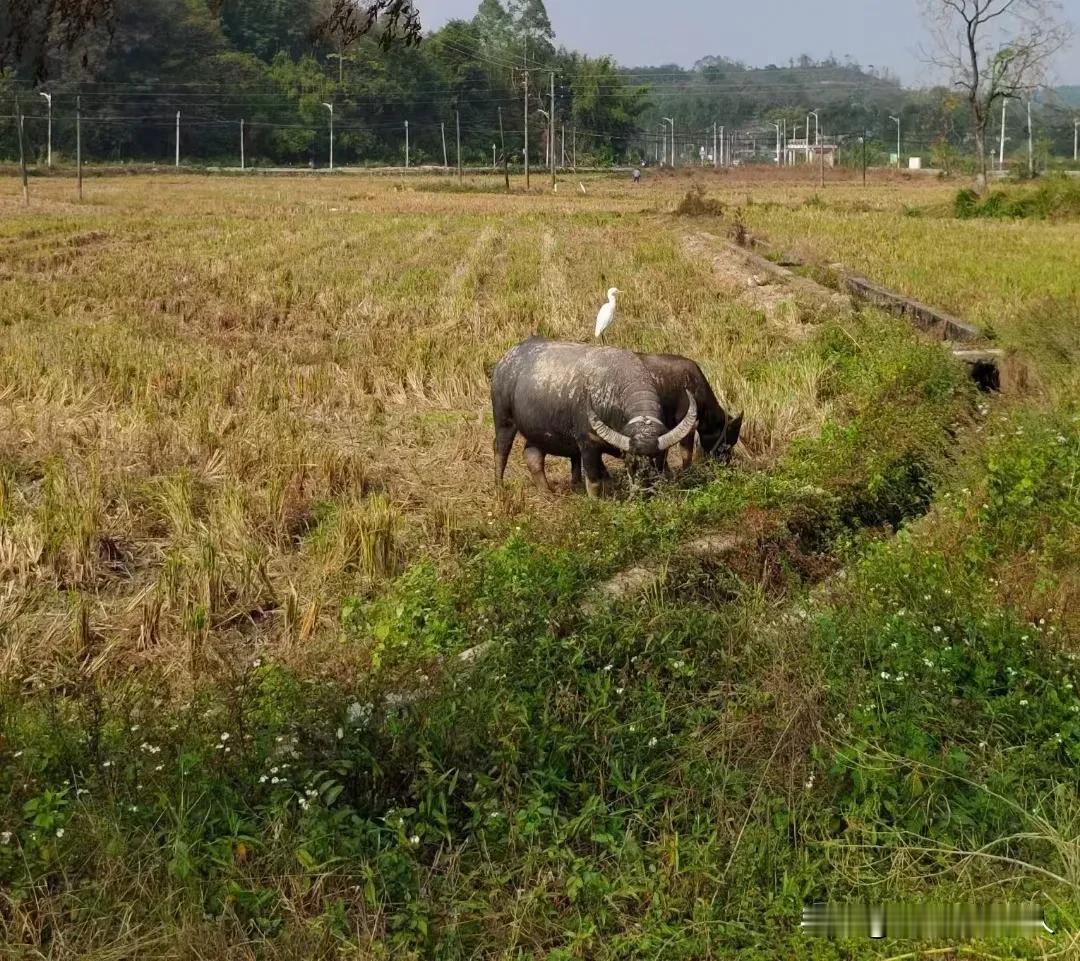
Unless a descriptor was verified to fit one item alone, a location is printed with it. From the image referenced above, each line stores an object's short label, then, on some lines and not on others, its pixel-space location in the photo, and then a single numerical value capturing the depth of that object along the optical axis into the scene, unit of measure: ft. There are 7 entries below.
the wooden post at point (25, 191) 116.29
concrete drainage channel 31.40
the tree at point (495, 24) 306.55
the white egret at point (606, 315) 29.12
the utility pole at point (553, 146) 163.73
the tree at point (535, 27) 303.68
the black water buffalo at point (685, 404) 23.38
